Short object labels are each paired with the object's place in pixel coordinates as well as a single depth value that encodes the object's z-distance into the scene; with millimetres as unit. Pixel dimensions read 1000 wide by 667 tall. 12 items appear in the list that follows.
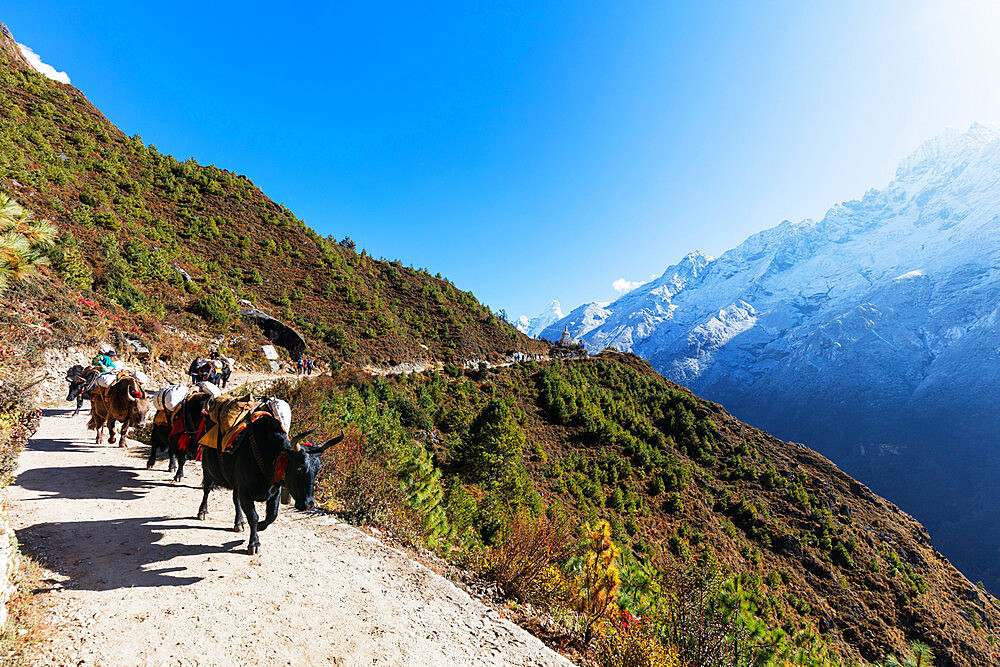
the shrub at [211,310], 20953
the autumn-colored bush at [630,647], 3637
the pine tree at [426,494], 6176
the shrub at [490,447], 16203
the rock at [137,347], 14172
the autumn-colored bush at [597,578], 4500
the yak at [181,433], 5930
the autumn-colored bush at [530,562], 4625
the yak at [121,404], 7707
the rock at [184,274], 22550
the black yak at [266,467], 4129
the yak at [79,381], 10195
